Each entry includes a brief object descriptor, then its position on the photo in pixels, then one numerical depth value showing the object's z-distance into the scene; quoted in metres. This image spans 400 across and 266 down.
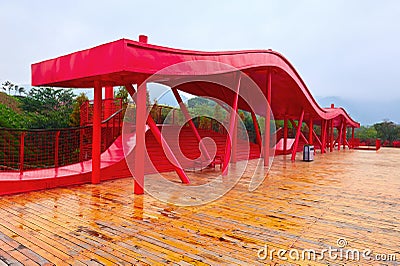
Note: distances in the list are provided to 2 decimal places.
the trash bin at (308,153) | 14.27
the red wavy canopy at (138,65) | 5.49
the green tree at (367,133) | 47.63
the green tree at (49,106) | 20.55
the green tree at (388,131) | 43.38
